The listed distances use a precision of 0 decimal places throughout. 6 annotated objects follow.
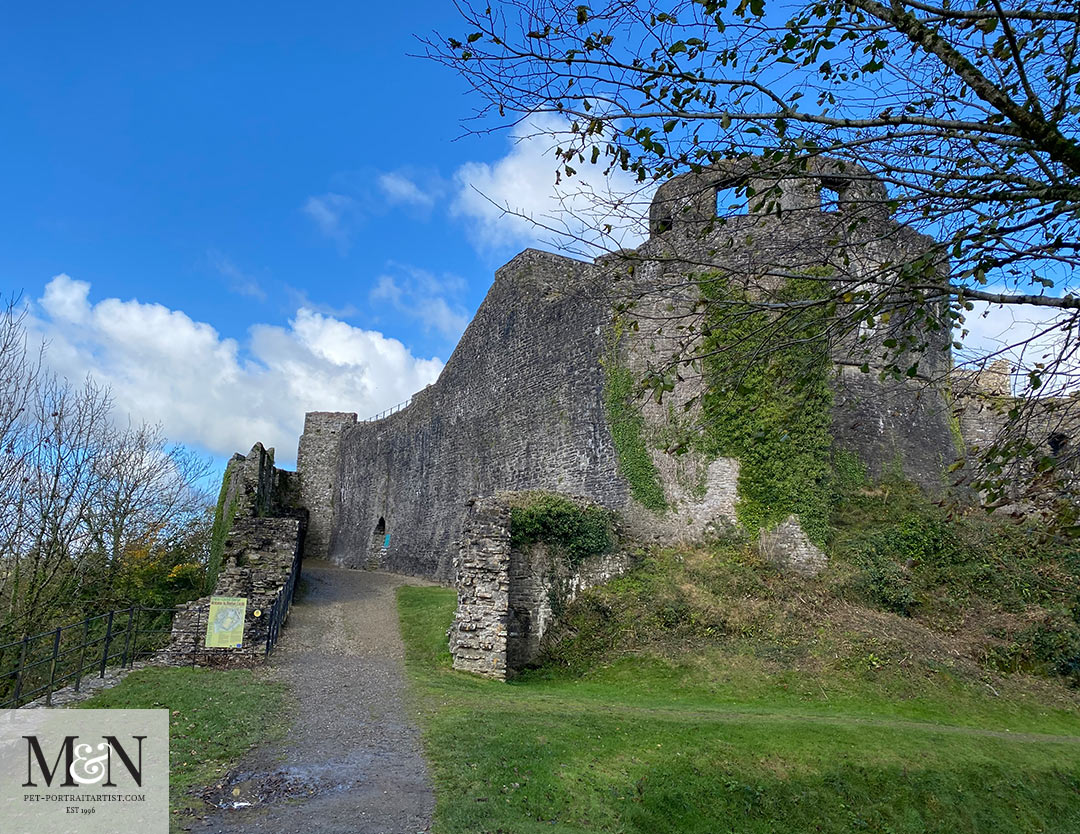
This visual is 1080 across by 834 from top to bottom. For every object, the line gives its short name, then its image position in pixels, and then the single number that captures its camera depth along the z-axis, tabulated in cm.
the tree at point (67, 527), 1427
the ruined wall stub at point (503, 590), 1325
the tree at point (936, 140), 418
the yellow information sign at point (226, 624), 1208
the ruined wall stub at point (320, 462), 3881
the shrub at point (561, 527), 1479
